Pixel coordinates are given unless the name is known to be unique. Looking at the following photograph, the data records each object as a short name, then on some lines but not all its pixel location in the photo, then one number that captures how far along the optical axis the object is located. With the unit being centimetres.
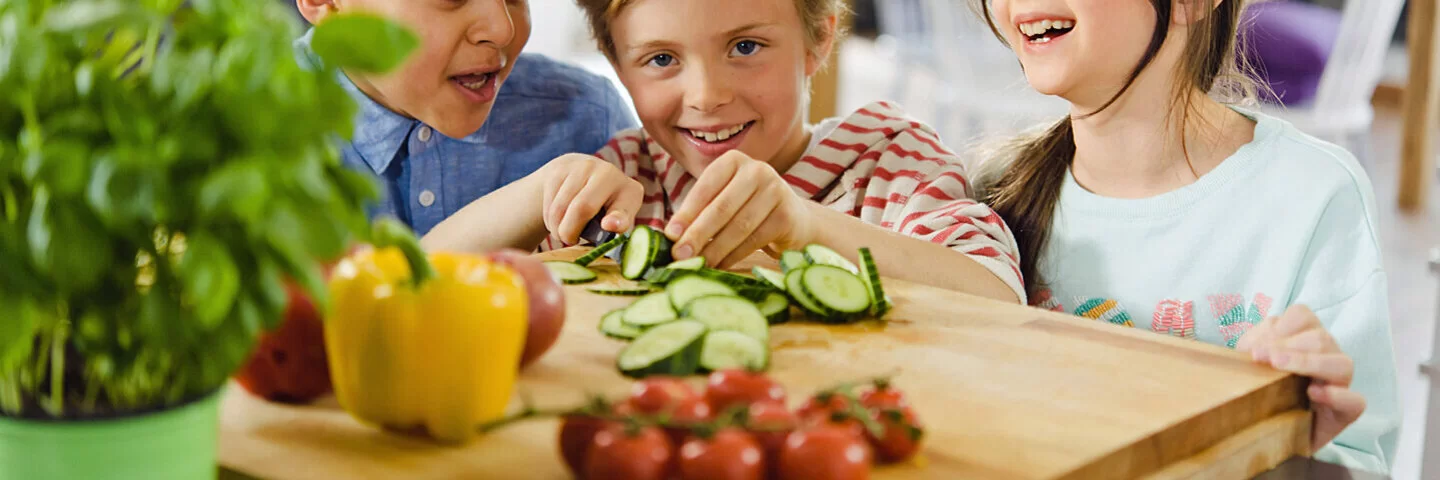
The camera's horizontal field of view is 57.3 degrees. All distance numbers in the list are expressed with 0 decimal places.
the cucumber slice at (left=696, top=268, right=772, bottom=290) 120
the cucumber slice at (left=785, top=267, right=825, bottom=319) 114
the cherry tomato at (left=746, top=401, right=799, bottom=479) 74
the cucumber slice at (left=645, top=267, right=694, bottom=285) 124
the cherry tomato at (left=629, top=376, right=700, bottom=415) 76
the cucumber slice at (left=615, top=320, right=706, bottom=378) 95
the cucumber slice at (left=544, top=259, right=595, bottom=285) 130
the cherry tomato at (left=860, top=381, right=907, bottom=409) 79
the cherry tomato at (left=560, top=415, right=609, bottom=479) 74
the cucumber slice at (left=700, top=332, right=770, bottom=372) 97
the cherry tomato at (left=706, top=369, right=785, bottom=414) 80
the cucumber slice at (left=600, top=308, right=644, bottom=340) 107
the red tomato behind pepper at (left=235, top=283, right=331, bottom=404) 88
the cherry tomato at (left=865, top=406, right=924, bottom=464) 77
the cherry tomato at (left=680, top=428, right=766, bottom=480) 69
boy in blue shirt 175
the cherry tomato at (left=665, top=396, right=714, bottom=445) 73
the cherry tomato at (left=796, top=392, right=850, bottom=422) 78
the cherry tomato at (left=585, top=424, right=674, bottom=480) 70
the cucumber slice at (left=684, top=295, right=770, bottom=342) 103
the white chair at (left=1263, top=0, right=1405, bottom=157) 421
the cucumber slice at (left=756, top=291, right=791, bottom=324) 113
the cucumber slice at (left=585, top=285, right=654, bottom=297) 125
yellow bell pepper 81
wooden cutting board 80
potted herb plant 58
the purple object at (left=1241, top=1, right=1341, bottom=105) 473
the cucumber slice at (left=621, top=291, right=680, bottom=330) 107
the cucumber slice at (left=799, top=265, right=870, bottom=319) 113
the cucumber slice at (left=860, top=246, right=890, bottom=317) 115
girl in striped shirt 144
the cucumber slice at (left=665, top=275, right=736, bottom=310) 110
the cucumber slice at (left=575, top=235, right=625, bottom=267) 138
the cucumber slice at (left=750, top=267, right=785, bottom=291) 119
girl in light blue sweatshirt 150
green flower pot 68
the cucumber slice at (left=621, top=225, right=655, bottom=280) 131
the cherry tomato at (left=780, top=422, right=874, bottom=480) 71
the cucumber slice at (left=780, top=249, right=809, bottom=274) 122
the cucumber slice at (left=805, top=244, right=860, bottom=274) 122
